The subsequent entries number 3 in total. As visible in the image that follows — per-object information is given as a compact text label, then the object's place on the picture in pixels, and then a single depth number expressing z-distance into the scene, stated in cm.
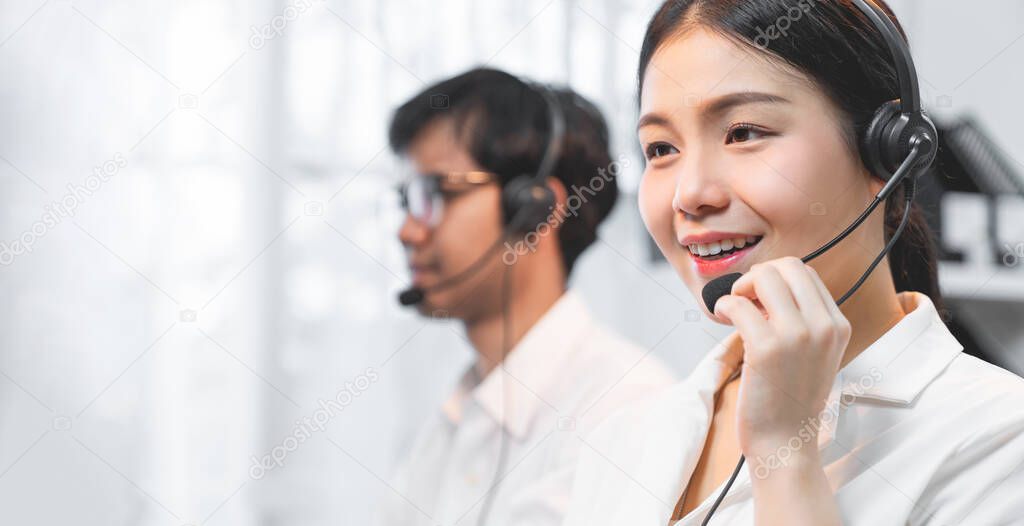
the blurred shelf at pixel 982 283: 208
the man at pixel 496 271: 195
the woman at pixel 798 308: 139
